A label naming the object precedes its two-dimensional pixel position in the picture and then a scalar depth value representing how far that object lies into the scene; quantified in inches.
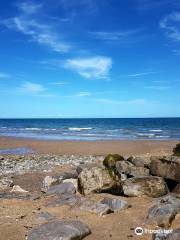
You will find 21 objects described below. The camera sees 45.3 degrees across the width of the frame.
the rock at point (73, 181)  259.2
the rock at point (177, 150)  294.7
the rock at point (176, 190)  227.3
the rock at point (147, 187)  231.2
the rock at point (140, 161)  287.8
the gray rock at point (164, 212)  173.7
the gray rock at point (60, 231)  152.5
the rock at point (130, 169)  266.0
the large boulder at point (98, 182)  238.0
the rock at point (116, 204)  203.9
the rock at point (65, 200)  219.8
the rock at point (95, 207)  197.9
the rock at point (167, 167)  241.2
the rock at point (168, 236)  142.4
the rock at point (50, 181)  278.2
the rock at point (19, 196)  241.3
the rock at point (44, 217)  186.3
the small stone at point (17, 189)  273.0
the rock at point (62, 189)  251.2
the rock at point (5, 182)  300.2
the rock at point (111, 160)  297.6
